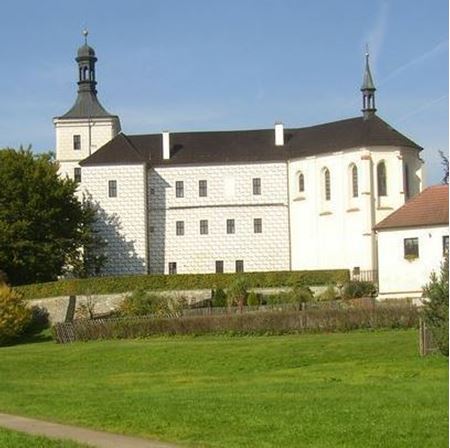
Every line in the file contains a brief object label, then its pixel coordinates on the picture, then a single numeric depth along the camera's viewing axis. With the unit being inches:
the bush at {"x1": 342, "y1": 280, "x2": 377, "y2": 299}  2561.5
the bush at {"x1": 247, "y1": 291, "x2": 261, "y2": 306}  2491.4
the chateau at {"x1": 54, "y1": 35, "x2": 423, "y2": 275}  3193.9
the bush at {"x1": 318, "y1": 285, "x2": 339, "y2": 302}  2496.1
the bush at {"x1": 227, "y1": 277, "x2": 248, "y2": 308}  2508.6
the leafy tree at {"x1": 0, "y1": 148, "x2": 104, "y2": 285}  2834.6
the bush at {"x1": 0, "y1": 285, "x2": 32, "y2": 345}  2273.6
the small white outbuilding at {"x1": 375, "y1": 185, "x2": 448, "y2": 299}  2394.2
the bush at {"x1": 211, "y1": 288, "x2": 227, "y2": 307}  2504.9
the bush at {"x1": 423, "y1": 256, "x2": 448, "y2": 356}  1110.4
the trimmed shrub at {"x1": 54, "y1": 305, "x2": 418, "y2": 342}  1742.1
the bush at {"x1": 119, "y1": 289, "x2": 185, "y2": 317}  2368.4
